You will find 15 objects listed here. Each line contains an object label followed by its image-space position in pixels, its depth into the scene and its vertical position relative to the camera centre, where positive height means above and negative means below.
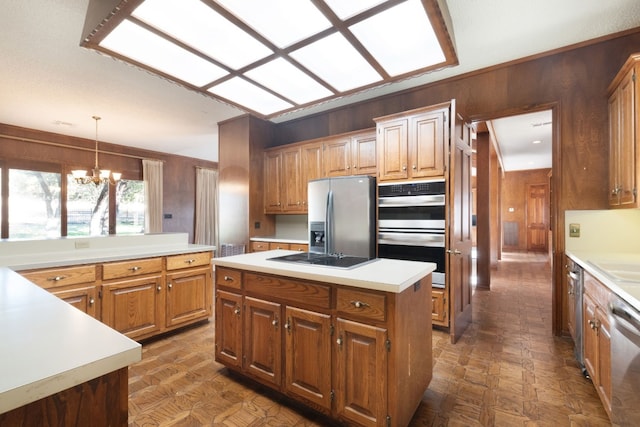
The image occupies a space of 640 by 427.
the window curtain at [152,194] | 6.29 +0.45
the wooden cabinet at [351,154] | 3.65 +0.79
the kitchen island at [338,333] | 1.44 -0.69
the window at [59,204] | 4.79 +0.21
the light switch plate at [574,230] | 2.76 -0.17
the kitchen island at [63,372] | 0.60 -0.35
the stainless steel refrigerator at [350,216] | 3.24 -0.03
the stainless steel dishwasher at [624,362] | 1.21 -0.68
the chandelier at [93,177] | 4.02 +0.55
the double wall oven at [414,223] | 2.87 -0.10
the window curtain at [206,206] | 7.27 +0.21
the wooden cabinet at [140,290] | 2.32 -0.70
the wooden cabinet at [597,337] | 1.58 -0.76
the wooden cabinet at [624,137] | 2.00 +0.58
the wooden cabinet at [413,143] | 2.88 +0.74
